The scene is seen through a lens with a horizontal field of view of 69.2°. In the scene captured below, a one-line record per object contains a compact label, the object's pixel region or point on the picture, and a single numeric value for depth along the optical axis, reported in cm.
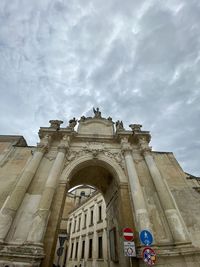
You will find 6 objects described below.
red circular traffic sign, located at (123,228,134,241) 545
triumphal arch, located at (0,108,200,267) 617
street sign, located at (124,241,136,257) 510
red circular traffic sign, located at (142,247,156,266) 466
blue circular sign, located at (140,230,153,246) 520
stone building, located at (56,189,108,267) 1627
